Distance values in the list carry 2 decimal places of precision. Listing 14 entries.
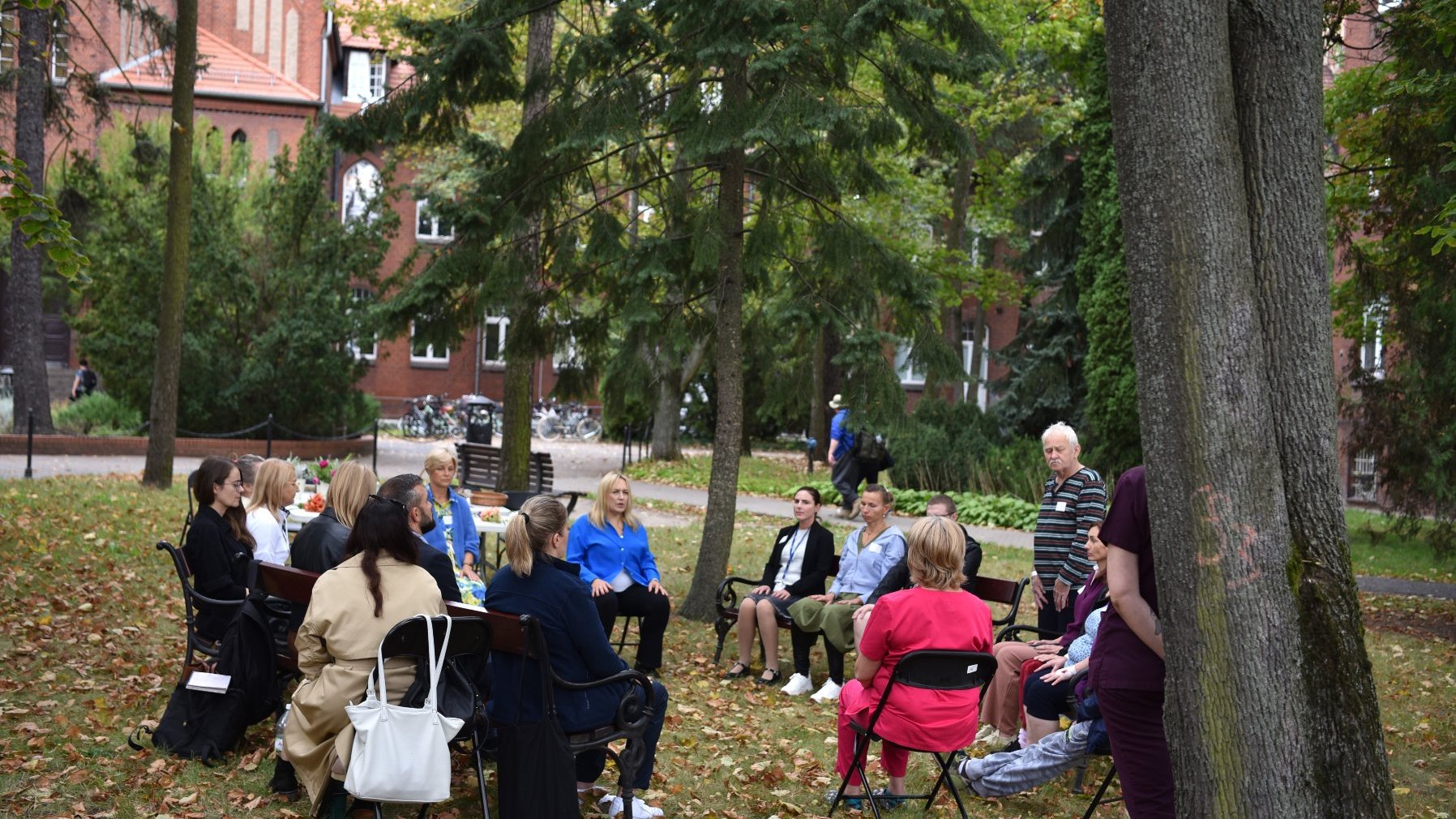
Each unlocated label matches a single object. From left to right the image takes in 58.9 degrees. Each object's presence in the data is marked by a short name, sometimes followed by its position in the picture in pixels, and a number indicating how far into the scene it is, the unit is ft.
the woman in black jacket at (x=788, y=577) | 29.30
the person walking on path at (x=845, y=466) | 61.41
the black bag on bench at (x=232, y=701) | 20.77
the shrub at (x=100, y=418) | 77.87
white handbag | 15.88
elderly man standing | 25.35
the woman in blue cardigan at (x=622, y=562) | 28.94
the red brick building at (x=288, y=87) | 142.72
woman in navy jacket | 18.31
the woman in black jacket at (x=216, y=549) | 22.76
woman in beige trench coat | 17.22
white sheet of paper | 20.61
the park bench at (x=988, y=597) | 27.22
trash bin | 85.87
